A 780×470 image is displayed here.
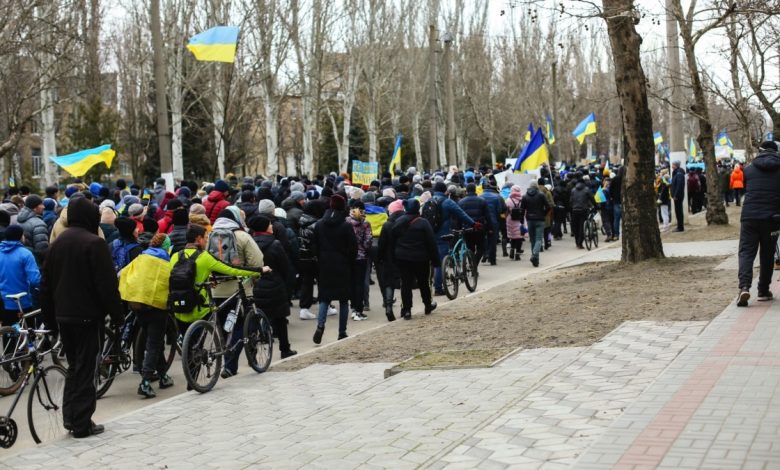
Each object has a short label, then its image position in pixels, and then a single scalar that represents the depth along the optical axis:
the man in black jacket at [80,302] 8.57
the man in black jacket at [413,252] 14.69
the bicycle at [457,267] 17.72
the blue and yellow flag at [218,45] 22.69
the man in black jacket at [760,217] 12.02
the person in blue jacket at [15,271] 11.62
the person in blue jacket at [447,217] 18.25
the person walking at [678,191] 27.02
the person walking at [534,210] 22.97
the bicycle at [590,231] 26.72
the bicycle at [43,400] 8.72
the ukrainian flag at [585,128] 39.62
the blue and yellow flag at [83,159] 21.12
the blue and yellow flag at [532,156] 28.20
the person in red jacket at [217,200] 16.89
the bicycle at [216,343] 10.20
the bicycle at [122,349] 10.89
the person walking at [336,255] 13.62
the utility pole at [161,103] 21.42
